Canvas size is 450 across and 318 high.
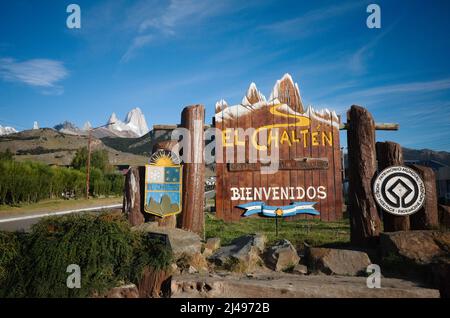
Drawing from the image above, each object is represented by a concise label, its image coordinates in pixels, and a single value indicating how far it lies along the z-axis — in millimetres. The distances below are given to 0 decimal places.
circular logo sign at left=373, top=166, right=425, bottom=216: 5793
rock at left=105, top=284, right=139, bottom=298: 4391
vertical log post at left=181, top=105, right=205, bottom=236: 6777
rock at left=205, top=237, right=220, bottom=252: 6084
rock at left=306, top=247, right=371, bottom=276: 5121
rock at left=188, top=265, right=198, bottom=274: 5023
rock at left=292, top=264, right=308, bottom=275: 5133
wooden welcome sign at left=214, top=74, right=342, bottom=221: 8406
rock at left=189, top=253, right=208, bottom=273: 5260
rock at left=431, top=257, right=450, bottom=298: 4215
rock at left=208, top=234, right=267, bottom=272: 5281
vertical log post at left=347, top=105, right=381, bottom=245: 6009
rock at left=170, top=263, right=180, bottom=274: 4930
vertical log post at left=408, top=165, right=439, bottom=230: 5793
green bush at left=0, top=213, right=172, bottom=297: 4320
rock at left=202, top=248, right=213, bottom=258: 5784
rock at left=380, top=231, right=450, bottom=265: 5043
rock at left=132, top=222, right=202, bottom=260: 5454
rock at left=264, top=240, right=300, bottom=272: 5410
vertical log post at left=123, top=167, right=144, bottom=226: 6602
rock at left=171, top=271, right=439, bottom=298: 4195
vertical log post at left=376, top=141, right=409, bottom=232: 5867
